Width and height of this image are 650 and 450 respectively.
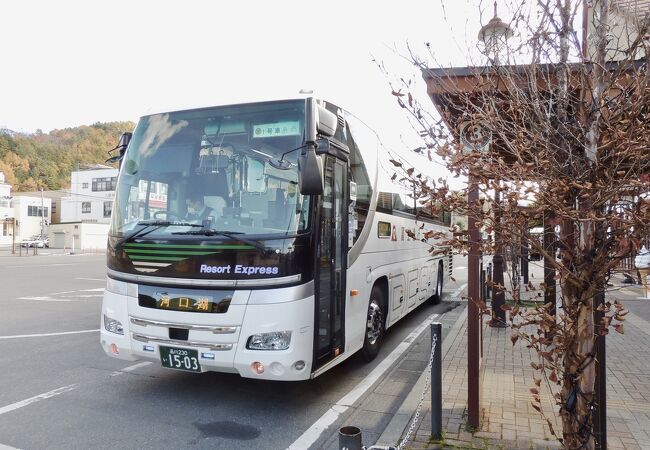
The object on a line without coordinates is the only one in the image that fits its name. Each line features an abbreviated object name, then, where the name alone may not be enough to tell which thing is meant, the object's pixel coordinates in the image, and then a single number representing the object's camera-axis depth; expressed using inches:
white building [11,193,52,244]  2696.9
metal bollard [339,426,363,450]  104.8
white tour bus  174.1
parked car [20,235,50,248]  2369.2
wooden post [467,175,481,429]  158.7
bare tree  99.9
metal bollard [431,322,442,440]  155.8
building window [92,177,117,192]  2738.2
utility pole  2541.8
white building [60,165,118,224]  2760.8
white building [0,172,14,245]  2532.0
